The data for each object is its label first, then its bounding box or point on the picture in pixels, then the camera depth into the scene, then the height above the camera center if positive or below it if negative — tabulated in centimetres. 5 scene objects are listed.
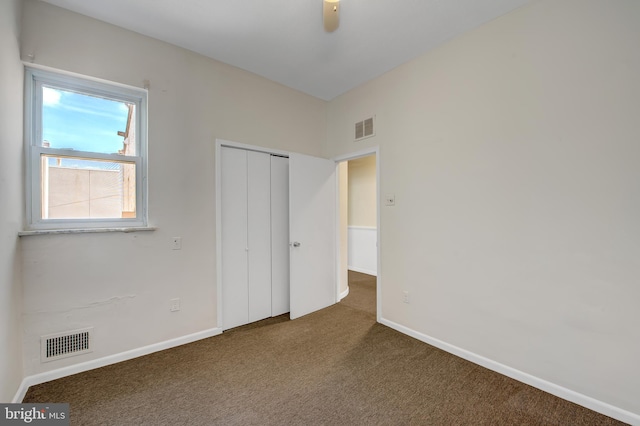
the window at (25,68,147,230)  200 +56
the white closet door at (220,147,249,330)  285 -25
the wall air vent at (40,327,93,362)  196 -102
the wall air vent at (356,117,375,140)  314 +110
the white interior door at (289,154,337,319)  321 -24
